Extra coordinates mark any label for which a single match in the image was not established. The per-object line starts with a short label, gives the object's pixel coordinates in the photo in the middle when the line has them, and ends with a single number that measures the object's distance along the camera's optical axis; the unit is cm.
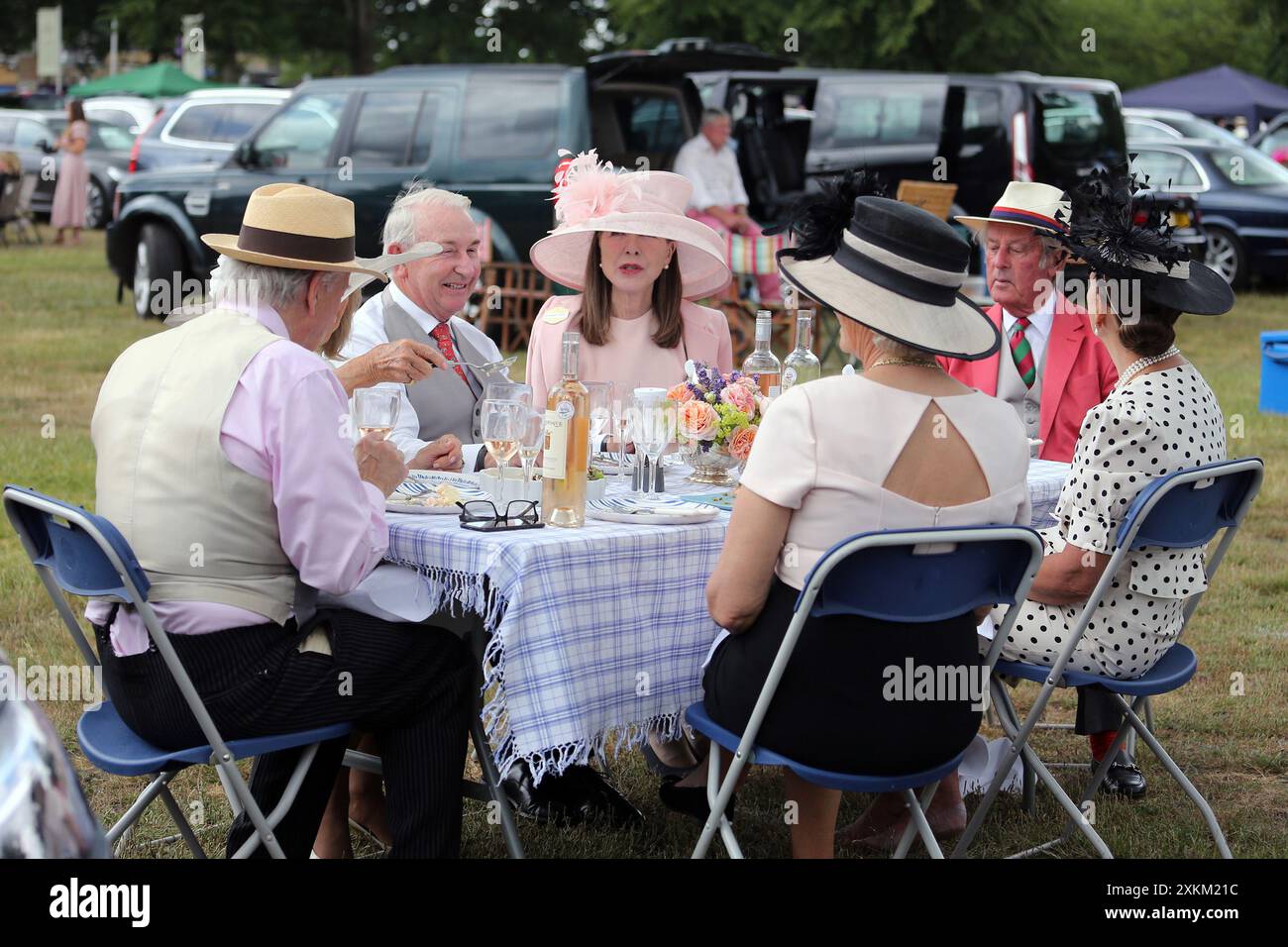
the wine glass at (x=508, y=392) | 352
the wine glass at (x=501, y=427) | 340
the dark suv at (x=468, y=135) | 1098
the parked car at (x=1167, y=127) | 1839
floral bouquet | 373
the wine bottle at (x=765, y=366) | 412
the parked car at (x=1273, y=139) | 2150
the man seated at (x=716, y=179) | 1130
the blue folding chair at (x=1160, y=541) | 327
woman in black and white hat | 290
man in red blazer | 461
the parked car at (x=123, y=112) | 2447
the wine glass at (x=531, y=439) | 347
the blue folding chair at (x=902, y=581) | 275
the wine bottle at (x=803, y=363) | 408
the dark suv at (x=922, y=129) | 1236
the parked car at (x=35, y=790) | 145
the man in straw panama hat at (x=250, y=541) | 297
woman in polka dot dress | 345
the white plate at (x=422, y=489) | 339
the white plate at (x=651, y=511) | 333
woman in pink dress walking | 1947
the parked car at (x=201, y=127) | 1773
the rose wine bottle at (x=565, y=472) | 328
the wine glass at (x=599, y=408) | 387
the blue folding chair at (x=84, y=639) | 281
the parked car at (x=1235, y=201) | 1570
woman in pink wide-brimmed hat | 474
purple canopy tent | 2931
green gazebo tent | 3275
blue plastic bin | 955
